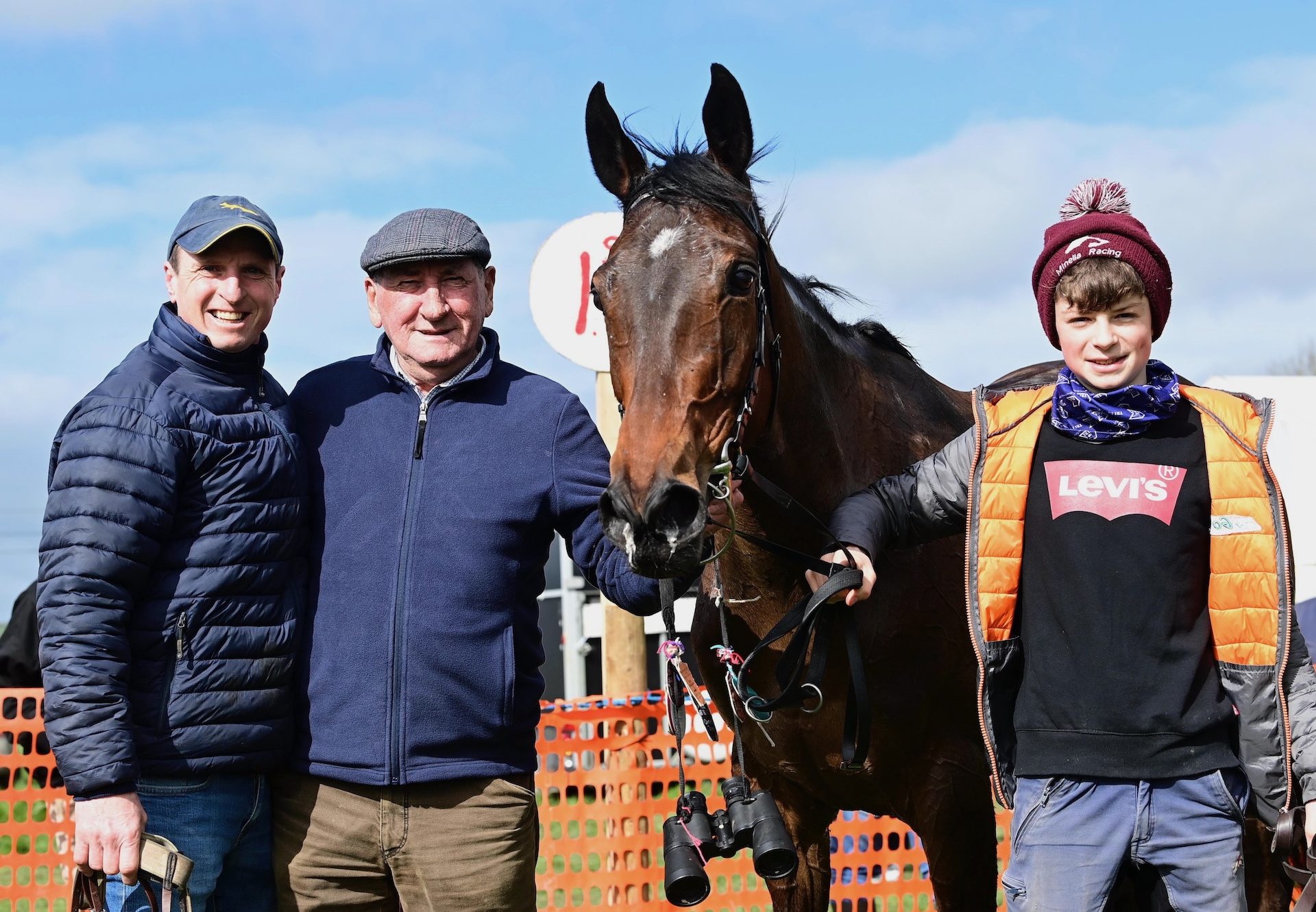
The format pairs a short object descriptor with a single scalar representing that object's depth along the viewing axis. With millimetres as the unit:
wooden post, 5859
